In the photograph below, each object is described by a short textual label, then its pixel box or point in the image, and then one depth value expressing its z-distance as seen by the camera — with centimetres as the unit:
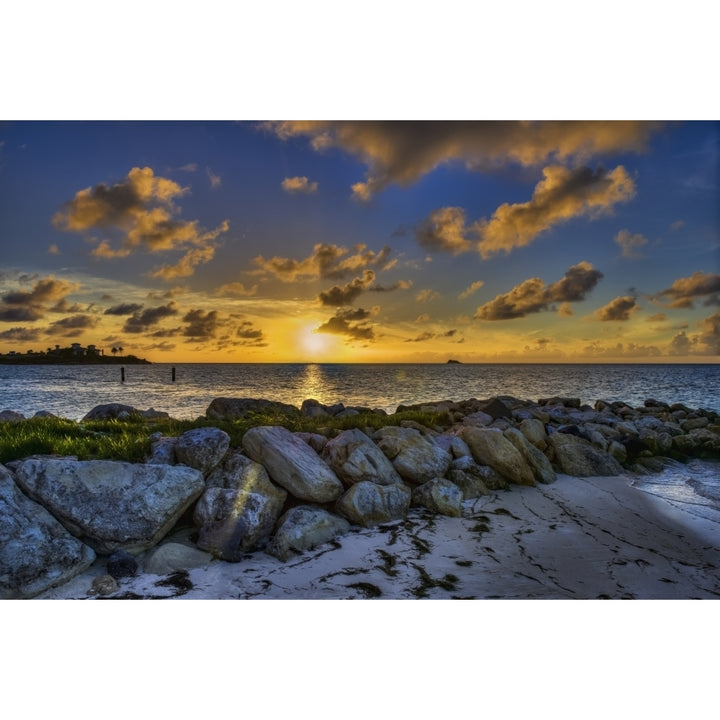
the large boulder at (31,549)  319
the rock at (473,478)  519
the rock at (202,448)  436
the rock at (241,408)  838
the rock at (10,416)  728
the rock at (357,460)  478
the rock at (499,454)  558
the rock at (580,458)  621
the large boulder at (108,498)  357
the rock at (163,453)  440
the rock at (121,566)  344
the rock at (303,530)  381
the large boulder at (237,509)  379
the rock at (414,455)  515
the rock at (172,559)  350
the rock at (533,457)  579
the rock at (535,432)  654
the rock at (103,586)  325
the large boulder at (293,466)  435
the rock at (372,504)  436
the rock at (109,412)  733
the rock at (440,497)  469
